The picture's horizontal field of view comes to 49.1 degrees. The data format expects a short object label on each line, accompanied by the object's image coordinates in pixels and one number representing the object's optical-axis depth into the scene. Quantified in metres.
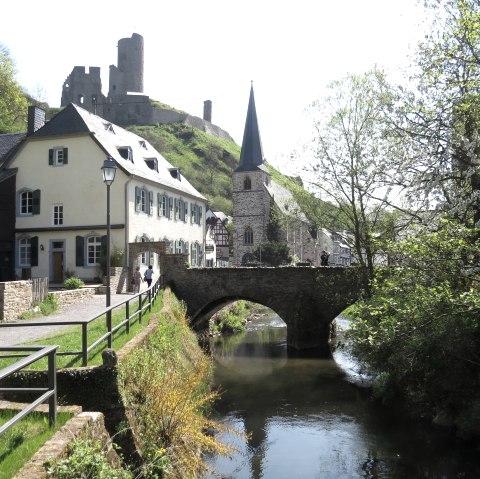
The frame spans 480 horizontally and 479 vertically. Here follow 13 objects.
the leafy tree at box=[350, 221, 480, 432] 9.79
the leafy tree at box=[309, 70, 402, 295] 19.59
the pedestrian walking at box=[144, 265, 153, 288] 23.96
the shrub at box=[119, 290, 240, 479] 7.53
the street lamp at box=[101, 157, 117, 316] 12.59
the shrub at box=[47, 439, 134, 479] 4.56
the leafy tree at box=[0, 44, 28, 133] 41.69
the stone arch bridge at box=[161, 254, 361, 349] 24.17
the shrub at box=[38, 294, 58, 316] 16.70
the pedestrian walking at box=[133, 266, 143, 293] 23.50
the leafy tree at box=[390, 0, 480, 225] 9.50
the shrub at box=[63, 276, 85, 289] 22.06
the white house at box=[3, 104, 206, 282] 25.89
